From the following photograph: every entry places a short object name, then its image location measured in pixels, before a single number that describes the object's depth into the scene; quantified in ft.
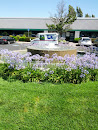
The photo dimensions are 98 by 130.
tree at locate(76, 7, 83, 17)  225.60
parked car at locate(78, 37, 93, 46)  68.29
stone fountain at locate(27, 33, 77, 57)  25.58
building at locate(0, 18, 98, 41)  107.86
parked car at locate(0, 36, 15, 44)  74.49
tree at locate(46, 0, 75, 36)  89.86
